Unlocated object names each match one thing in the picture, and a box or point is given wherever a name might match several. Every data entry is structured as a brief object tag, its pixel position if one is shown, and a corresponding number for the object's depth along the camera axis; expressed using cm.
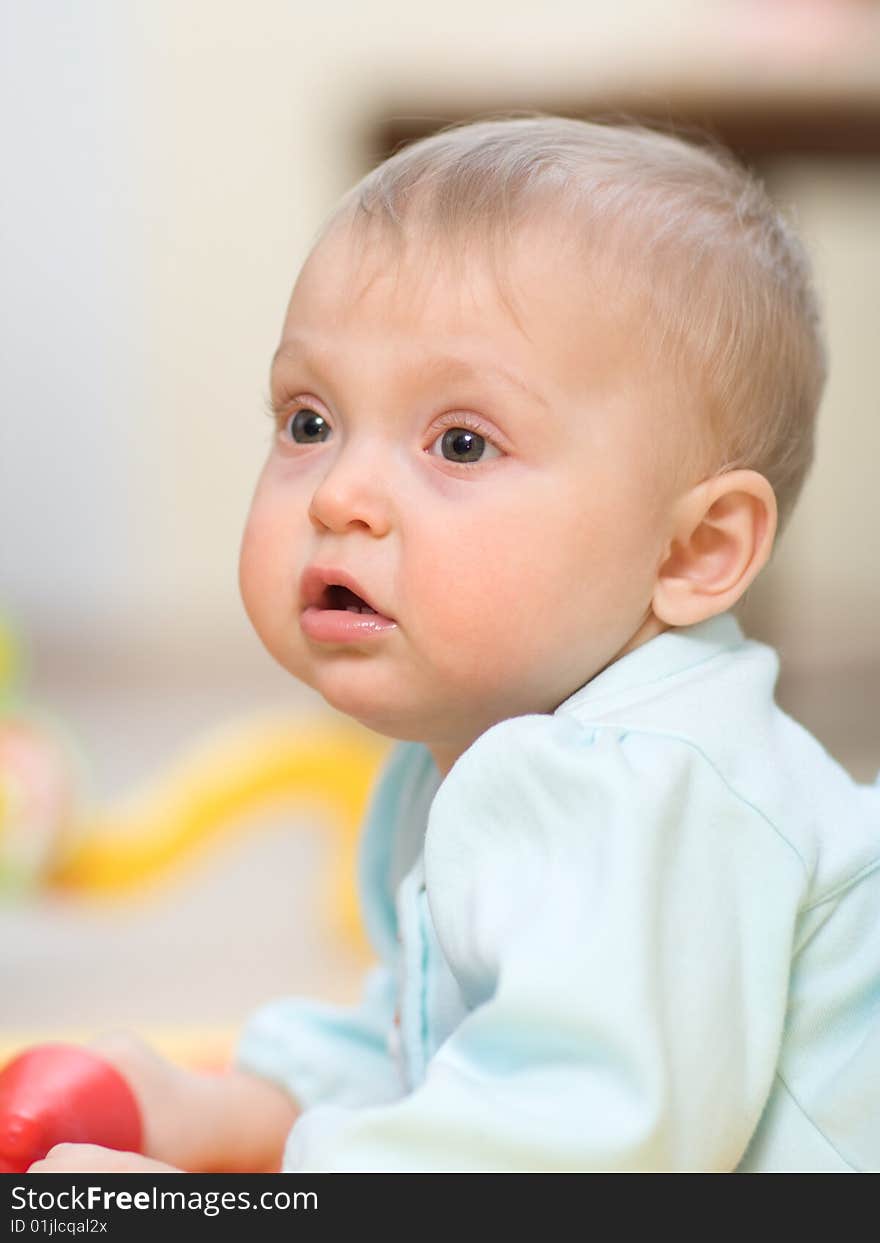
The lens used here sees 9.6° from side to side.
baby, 118
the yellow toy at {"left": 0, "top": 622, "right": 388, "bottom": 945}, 172
